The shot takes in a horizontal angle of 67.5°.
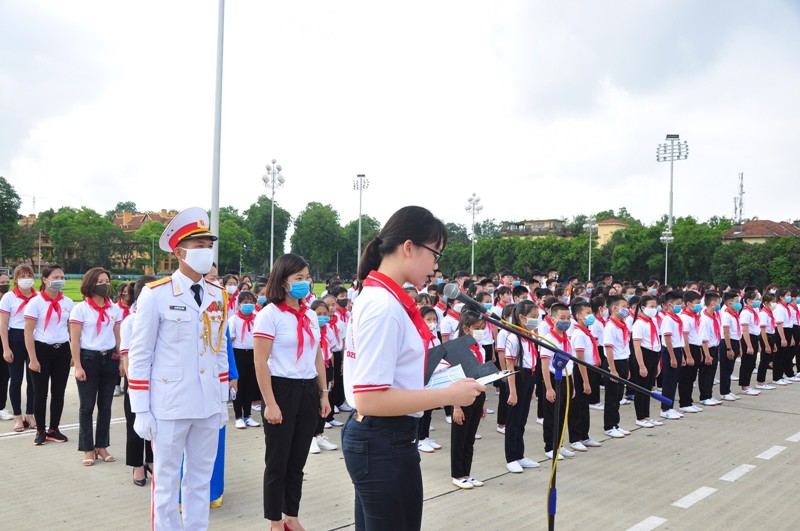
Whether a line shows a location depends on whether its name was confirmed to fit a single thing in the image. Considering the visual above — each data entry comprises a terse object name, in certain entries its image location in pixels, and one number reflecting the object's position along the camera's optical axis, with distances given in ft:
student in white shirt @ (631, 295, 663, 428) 29.22
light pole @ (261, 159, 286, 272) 94.79
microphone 8.85
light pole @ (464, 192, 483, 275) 126.00
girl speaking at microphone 7.04
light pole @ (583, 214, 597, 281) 160.66
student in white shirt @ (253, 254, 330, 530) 14.12
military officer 11.69
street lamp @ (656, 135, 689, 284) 157.38
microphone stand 9.61
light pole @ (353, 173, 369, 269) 142.73
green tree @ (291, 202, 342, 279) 283.18
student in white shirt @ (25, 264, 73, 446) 22.31
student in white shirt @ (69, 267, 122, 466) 20.25
